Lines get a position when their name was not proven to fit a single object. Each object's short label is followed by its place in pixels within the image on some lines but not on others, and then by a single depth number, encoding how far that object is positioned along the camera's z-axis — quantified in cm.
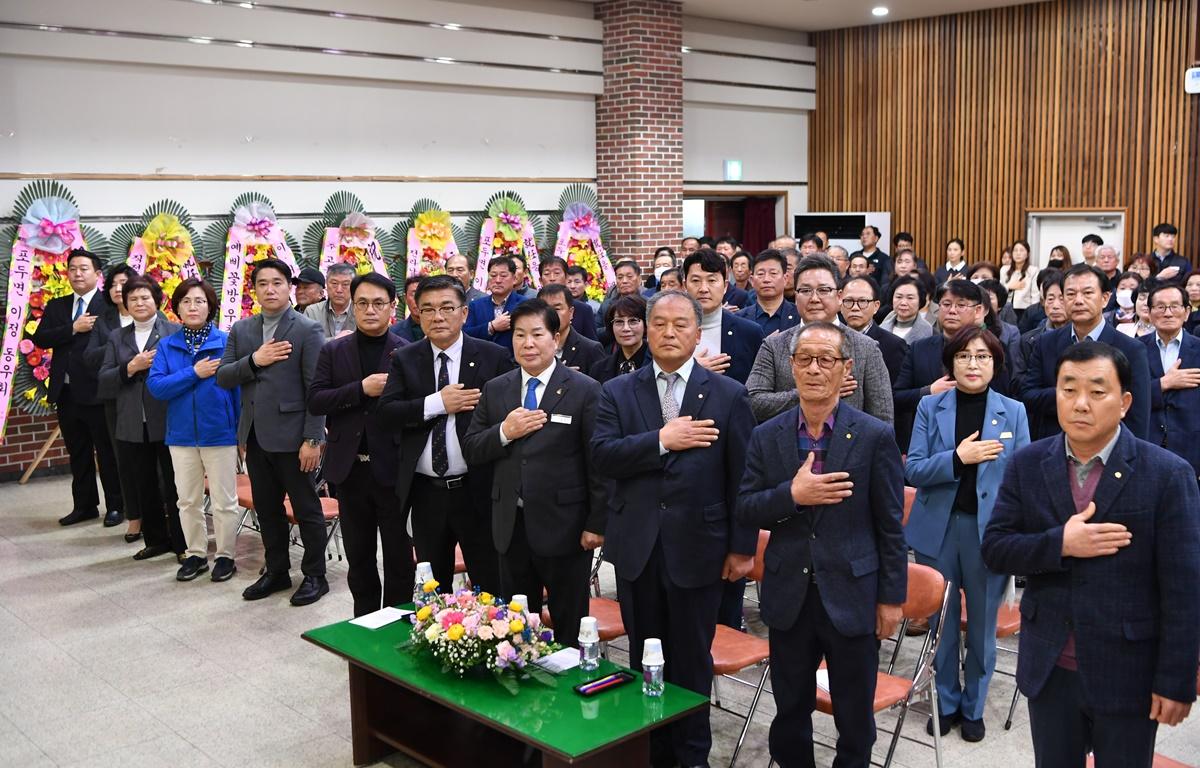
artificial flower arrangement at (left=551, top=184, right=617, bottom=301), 1214
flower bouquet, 377
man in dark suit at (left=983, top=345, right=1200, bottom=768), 283
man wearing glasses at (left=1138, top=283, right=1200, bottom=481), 618
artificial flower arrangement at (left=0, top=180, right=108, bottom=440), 859
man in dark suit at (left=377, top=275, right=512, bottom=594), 485
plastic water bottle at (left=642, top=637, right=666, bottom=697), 365
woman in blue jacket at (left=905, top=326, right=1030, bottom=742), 438
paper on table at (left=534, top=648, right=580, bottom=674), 393
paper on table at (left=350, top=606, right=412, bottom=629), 443
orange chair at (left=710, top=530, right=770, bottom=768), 413
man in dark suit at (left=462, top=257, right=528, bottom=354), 753
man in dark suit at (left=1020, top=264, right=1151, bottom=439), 509
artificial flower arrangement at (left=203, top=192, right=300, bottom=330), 964
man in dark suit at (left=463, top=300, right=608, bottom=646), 430
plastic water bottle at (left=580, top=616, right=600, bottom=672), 386
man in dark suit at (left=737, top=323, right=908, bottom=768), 344
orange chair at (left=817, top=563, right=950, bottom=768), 381
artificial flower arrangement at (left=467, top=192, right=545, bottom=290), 1156
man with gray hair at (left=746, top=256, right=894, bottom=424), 473
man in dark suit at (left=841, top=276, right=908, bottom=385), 547
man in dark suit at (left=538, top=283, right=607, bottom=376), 612
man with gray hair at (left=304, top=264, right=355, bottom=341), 741
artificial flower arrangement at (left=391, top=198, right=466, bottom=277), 1103
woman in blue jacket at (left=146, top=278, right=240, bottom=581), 638
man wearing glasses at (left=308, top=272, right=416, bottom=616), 523
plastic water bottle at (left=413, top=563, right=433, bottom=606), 415
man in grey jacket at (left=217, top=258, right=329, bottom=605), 595
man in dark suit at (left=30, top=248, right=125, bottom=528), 764
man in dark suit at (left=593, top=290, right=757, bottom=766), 387
